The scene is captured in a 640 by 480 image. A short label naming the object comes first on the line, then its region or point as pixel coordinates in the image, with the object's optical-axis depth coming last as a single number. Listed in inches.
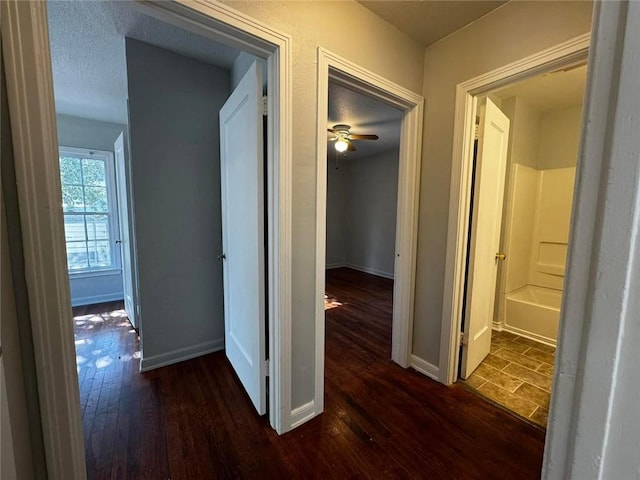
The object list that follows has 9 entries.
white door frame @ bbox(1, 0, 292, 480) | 28.6
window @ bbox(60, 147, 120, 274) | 137.3
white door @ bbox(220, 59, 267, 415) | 57.8
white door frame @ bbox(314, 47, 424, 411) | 58.8
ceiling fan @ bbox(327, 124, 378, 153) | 131.4
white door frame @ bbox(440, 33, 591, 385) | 62.2
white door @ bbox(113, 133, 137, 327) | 103.5
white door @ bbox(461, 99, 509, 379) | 72.8
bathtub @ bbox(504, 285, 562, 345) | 101.8
